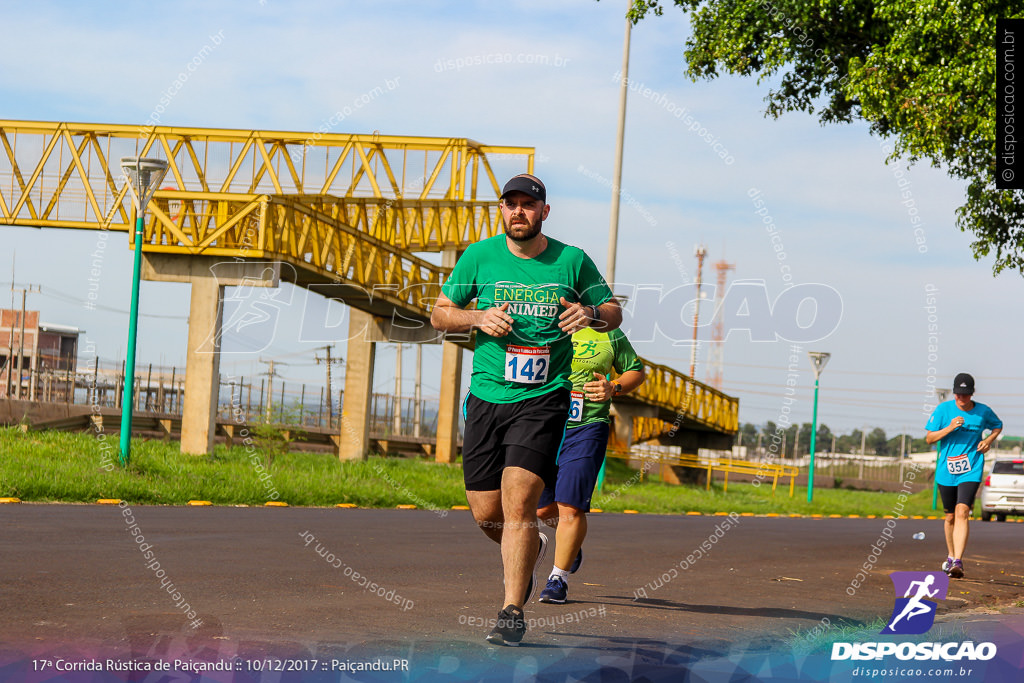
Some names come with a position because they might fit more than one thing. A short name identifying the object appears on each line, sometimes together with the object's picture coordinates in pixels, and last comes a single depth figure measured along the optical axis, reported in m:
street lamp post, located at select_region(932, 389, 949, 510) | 37.48
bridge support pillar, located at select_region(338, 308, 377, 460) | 29.53
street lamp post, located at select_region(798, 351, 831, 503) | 30.88
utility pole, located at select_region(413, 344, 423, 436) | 47.00
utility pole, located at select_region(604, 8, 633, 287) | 28.25
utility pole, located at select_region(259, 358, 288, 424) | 37.56
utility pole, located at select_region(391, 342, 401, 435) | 45.69
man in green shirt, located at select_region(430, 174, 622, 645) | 5.99
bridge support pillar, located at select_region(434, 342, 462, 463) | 34.75
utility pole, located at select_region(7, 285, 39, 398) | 37.09
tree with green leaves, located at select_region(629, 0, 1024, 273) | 12.99
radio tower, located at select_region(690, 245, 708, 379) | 37.11
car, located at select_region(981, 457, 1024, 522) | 33.31
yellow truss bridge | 28.58
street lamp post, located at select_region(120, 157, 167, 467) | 16.56
